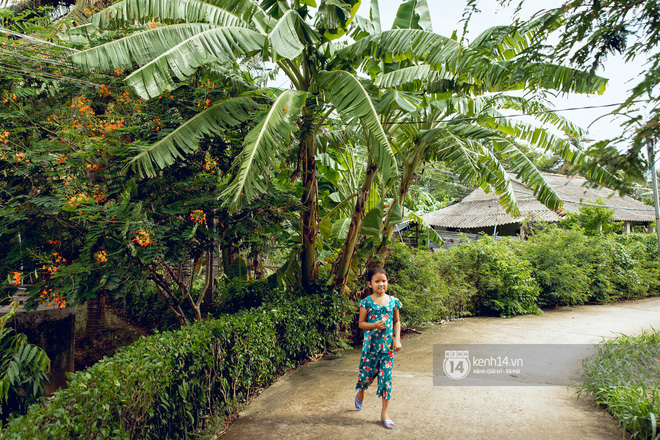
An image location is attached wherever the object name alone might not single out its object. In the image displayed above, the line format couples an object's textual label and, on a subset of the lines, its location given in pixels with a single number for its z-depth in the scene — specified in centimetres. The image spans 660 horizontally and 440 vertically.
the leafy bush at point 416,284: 820
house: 1759
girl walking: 403
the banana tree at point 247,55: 433
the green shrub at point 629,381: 362
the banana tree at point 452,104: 505
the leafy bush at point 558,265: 1114
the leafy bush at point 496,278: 1023
